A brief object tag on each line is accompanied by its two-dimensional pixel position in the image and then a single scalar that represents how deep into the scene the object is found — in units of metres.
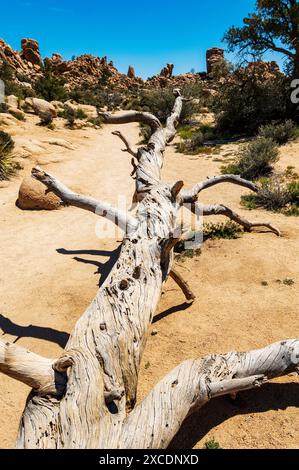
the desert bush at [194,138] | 16.31
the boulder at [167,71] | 79.38
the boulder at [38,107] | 21.47
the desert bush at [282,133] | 15.23
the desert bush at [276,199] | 8.96
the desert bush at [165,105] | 23.45
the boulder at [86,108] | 27.92
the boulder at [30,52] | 64.25
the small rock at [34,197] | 9.66
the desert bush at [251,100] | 19.48
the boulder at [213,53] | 68.01
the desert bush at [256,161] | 11.78
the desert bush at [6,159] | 11.64
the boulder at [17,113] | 19.97
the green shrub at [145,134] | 18.62
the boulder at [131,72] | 81.17
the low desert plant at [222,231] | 7.60
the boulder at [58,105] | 27.49
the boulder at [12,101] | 23.13
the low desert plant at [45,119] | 20.56
